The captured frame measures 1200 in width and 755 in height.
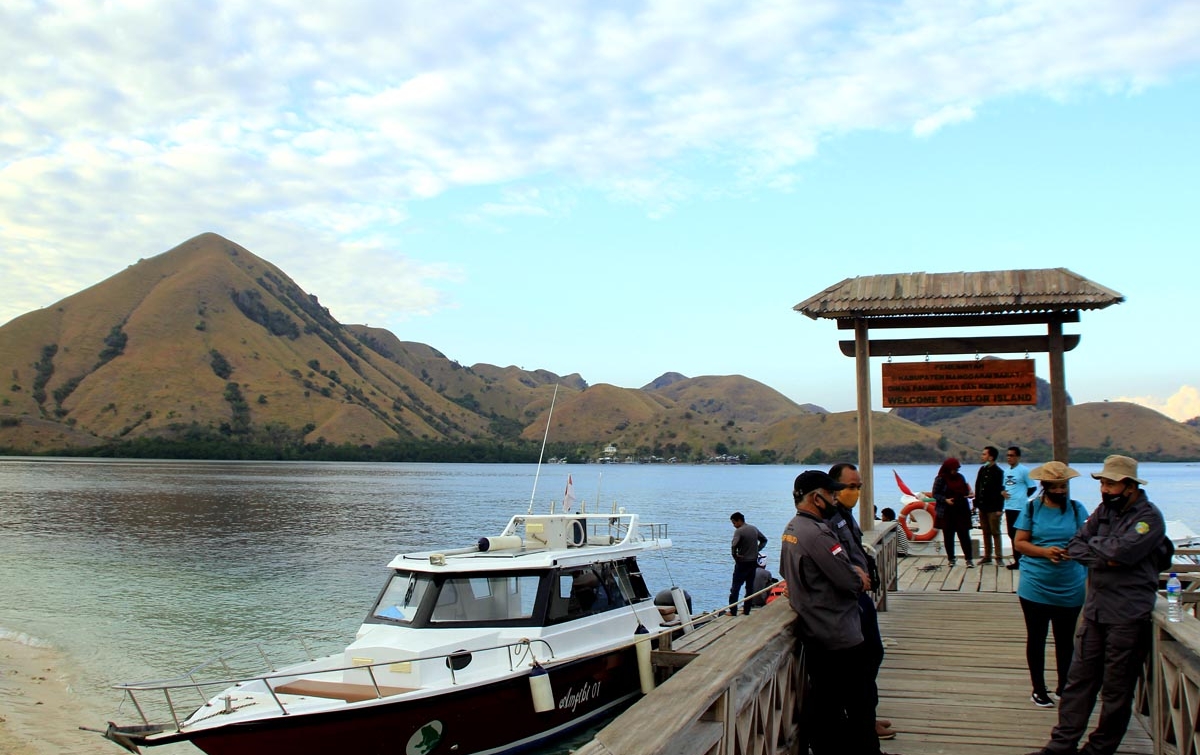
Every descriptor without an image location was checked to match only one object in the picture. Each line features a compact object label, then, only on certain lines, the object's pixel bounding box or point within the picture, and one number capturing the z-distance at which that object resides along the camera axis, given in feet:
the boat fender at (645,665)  44.93
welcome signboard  40.98
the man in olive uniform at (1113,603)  18.21
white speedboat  32.35
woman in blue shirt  21.70
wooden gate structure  38.68
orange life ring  67.46
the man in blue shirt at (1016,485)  41.34
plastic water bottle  18.53
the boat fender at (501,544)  43.77
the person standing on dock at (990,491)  46.83
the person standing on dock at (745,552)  65.87
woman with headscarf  50.80
